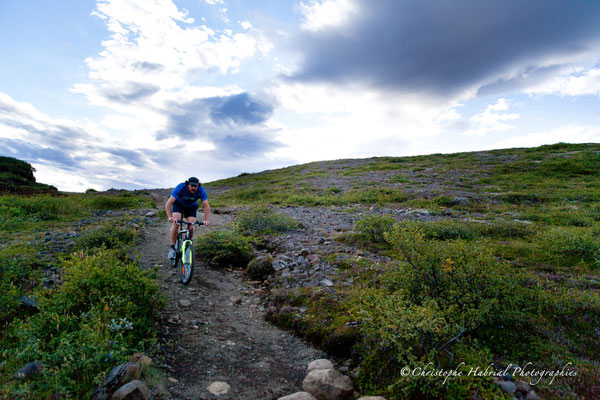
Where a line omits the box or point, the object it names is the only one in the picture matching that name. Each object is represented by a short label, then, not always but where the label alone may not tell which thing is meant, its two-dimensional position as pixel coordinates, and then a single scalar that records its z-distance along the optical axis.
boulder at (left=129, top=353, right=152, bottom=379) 3.92
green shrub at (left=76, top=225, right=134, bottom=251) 9.20
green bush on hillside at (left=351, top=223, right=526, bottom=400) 3.92
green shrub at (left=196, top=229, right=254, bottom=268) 9.80
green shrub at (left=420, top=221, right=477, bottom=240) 10.06
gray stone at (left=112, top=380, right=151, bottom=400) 3.50
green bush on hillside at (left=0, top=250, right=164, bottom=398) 3.61
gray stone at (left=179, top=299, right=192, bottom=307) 6.95
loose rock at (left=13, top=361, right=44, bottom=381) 3.57
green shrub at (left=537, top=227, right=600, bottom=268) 7.84
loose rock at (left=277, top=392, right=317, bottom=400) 3.88
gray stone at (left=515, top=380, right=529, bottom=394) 3.68
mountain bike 7.93
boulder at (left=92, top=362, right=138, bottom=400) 3.55
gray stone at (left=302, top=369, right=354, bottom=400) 4.01
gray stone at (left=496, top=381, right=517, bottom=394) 3.60
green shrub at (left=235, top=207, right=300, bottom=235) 12.43
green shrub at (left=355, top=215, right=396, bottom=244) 10.24
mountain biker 8.90
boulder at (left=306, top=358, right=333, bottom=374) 4.64
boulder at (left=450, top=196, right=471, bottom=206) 16.67
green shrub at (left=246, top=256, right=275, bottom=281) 8.78
